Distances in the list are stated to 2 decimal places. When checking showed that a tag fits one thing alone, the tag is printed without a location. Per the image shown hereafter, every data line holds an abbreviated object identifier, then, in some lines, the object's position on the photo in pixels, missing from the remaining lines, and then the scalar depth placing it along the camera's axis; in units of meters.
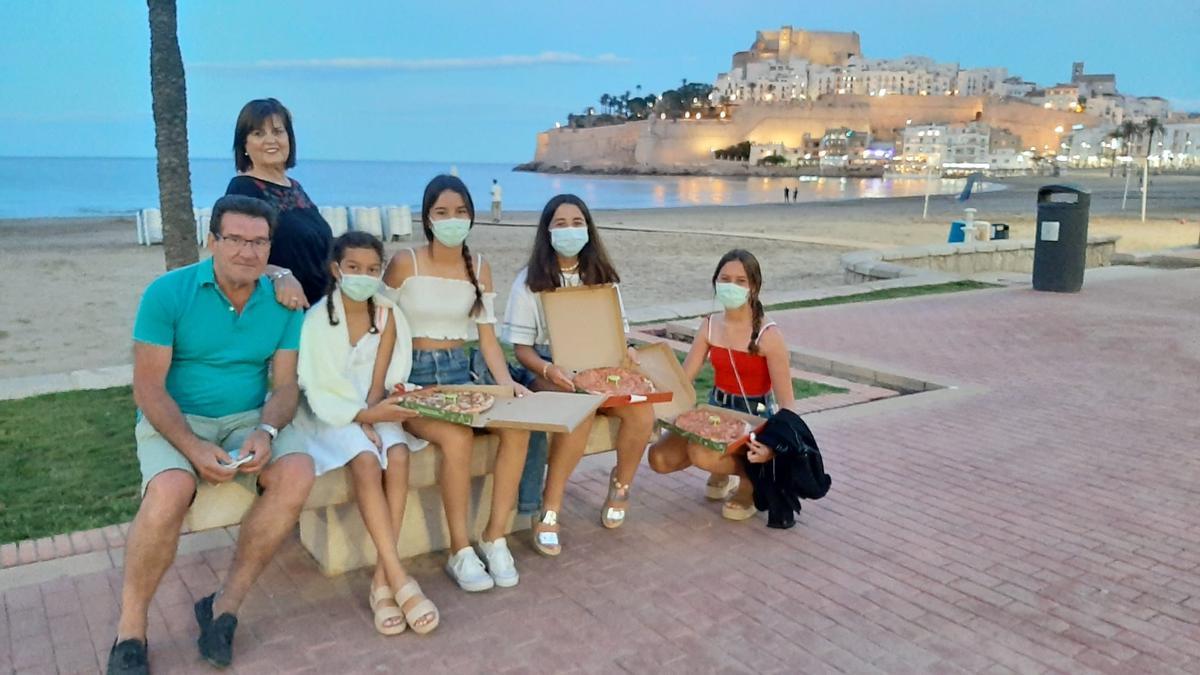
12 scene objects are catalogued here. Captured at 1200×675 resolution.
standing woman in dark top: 4.06
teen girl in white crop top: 3.81
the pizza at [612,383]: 4.20
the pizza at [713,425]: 4.34
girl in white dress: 3.52
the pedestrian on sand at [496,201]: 28.80
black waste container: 12.80
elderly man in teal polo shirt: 3.13
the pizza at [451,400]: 3.68
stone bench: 3.37
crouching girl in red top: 4.58
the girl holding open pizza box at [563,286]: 4.41
